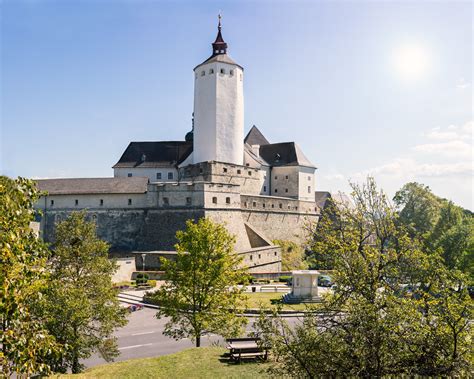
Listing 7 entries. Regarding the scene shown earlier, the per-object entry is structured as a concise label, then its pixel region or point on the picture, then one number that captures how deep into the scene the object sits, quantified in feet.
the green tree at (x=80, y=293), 43.29
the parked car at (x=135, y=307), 87.66
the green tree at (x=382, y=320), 27.96
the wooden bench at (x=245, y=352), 47.26
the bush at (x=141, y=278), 111.86
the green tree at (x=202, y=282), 55.98
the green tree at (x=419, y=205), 169.07
